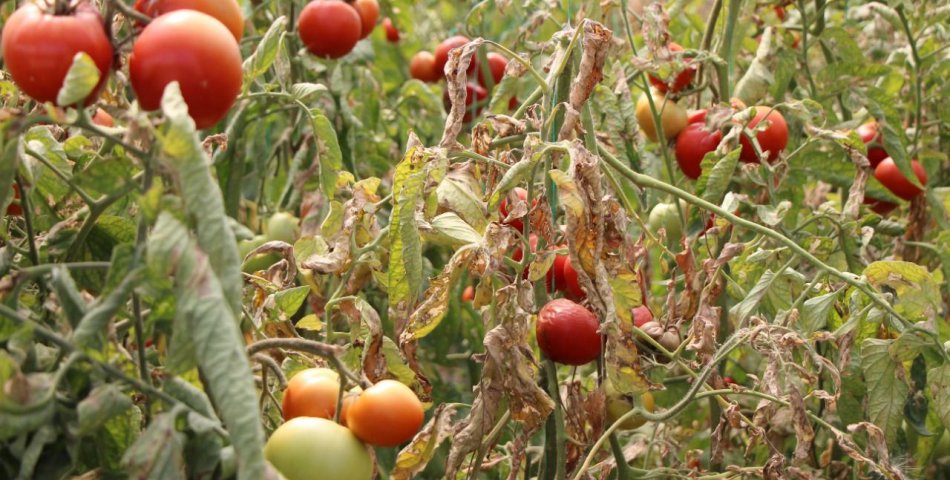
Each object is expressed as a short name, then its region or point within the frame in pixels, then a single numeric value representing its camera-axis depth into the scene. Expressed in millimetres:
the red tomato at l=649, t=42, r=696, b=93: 1450
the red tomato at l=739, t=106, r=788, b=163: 1359
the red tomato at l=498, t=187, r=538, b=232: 1132
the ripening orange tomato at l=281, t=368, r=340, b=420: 887
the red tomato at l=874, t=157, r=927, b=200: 1632
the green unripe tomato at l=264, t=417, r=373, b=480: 812
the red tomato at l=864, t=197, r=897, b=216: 1751
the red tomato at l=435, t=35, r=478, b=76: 1992
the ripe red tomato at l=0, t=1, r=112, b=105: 653
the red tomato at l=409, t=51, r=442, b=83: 2154
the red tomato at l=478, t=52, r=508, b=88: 2084
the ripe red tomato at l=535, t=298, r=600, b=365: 1007
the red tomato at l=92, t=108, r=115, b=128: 1108
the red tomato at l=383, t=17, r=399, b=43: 2408
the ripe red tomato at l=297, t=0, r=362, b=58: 1590
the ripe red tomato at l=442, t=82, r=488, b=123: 2049
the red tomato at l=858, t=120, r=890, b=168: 1635
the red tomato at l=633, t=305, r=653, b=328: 1142
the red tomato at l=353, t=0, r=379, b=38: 1785
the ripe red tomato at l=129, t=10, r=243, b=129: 655
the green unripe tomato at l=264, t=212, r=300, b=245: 1678
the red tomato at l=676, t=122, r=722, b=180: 1393
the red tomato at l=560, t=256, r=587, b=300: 1128
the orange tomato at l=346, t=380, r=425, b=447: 836
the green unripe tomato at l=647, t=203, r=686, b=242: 1452
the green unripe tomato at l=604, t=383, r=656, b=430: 1132
